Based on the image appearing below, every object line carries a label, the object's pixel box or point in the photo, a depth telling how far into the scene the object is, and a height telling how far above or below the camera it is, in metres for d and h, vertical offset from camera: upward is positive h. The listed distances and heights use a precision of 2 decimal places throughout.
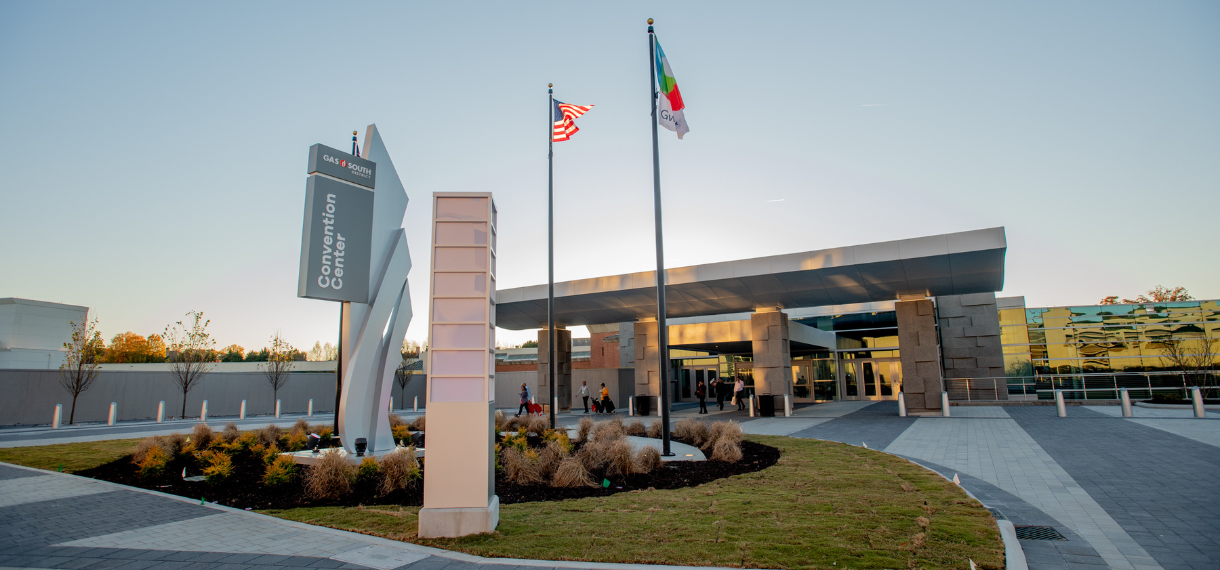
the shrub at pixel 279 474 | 8.80 -1.46
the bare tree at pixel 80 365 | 23.14 +0.67
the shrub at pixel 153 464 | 9.61 -1.40
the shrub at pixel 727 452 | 10.93 -1.58
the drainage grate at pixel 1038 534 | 5.96 -1.79
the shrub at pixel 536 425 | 15.78 -1.46
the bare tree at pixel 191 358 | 26.81 +1.02
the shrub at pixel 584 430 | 13.88 -1.44
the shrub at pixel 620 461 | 9.58 -1.49
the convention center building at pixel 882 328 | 18.52 +1.82
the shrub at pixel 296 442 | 12.31 -1.39
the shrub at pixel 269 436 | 13.07 -1.32
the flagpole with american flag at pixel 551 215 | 17.49 +4.76
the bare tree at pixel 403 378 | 34.91 -0.16
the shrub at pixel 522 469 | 9.11 -1.52
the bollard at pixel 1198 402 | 17.30 -1.26
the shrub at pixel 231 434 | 12.86 -1.27
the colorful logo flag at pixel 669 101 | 12.85 +6.14
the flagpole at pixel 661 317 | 11.87 +1.10
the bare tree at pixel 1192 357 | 24.78 +0.18
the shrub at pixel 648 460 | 9.78 -1.53
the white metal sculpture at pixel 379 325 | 11.77 +1.06
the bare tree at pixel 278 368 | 30.83 +0.56
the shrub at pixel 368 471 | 8.78 -1.43
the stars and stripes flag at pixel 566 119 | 16.47 +7.23
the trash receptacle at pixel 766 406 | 23.17 -1.50
